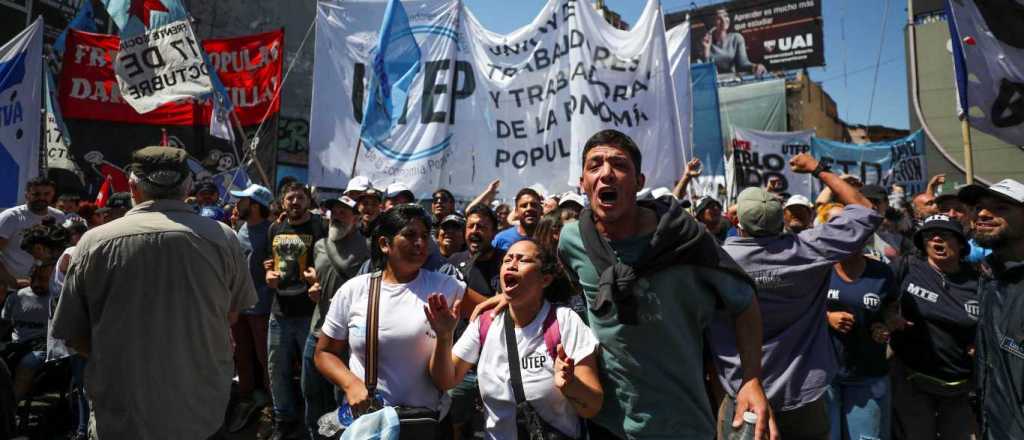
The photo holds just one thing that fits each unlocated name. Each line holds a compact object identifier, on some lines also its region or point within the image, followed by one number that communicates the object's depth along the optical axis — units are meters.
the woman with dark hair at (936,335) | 3.66
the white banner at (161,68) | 6.91
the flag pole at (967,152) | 4.86
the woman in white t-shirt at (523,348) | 2.37
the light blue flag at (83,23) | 9.94
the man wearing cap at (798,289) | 3.06
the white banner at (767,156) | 13.06
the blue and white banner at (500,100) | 6.46
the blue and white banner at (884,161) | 13.88
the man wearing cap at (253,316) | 5.23
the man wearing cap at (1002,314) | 2.50
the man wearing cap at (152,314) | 2.36
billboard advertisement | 36.09
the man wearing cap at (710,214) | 5.82
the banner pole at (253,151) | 6.01
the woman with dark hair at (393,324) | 2.64
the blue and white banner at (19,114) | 6.90
